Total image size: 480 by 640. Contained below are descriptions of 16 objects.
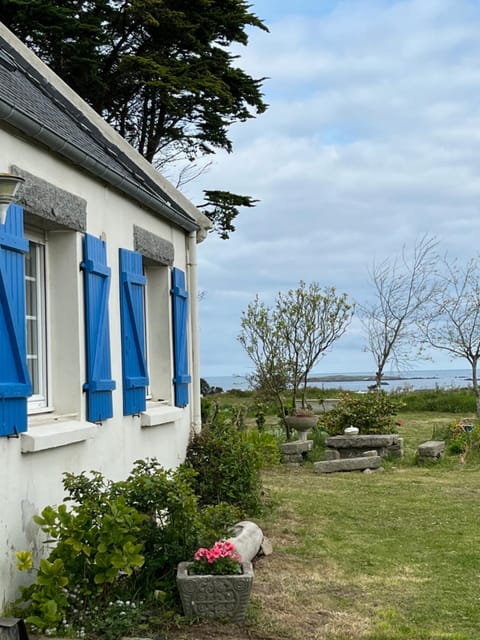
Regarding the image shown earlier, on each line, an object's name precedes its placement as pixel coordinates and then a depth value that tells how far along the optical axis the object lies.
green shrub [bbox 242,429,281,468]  13.95
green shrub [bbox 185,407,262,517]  9.32
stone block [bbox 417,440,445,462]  14.12
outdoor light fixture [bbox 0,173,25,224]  4.87
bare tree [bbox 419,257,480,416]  20.84
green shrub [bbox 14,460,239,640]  5.14
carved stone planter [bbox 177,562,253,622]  5.49
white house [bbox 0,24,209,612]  5.45
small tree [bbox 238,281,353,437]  17.00
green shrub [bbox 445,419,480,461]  14.88
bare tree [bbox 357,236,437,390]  20.30
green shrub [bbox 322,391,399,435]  15.30
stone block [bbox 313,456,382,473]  13.54
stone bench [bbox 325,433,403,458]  14.45
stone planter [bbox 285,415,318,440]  15.02
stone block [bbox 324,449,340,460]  14.27
